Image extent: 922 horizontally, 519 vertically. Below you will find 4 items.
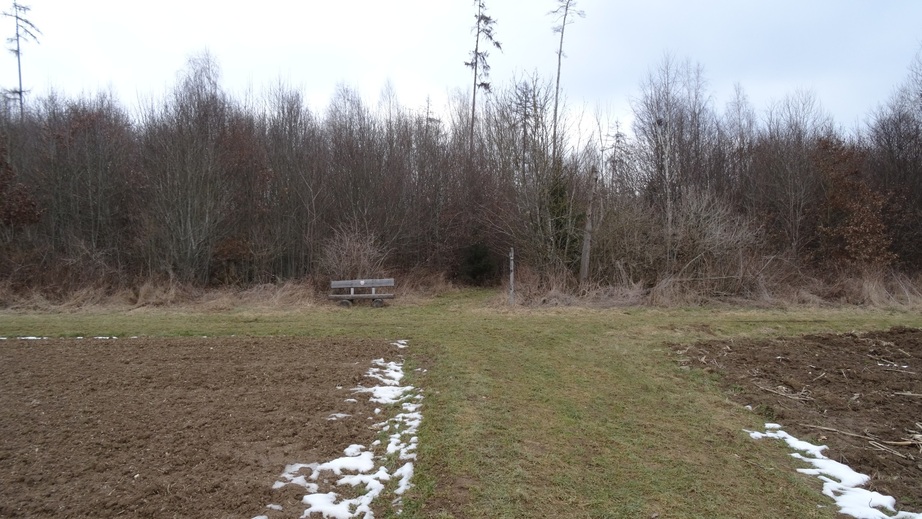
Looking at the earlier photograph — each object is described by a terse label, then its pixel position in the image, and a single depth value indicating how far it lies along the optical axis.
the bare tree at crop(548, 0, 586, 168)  18.02
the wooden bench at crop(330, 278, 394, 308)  15.27
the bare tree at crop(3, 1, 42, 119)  23.39
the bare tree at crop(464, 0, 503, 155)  28.55
